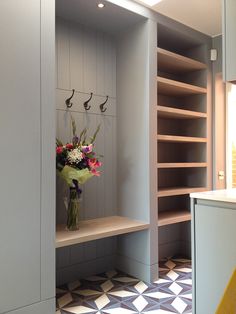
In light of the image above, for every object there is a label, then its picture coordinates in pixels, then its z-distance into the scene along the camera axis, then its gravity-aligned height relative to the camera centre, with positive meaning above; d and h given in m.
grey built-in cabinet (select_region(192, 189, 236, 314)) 1.69 -0.52
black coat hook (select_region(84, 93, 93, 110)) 2.75 +0.51
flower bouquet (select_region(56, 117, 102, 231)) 2.28 -0.06
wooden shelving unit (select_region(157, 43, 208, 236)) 3.03 +0.32
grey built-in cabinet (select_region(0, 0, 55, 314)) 1.82 +0.01
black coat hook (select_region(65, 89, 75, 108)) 2.61 +0.51
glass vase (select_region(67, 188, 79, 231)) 2.39 -0.43
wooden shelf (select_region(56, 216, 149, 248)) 2.17 -0.58
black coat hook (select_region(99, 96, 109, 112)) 2.88 +0.51
